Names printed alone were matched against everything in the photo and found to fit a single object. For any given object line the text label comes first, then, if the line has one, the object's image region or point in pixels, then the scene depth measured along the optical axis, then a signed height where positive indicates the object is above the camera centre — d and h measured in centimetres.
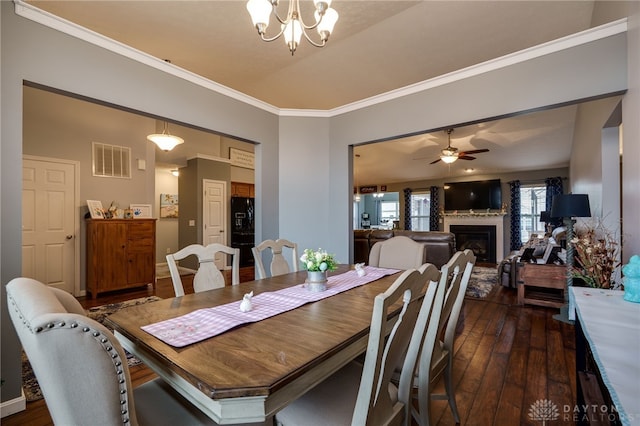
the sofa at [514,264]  429 -85
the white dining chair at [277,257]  242 -40
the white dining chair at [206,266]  187 -37
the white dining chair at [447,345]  137 -73
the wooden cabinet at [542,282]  365 -92
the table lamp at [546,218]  644 -16
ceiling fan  544 +111
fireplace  819 -83
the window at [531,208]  802 +9
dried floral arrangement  198 -36
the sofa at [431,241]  497 -53
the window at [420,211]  973 +2
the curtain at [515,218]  806 -19
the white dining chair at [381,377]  91 -61
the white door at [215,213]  630 -2
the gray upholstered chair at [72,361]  66 -36
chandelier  172 +124
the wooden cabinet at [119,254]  420 -64
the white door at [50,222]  391 -13
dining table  80 -48
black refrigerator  671 -40
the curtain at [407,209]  982 +9
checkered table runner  110 -48
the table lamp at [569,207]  295 +4
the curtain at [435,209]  923 +8
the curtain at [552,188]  753 +62
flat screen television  830 +49
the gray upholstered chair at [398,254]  269 -41
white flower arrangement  175 -30
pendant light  424 +108
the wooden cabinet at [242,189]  696 +57
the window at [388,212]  1216 -1
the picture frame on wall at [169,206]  748 +17
